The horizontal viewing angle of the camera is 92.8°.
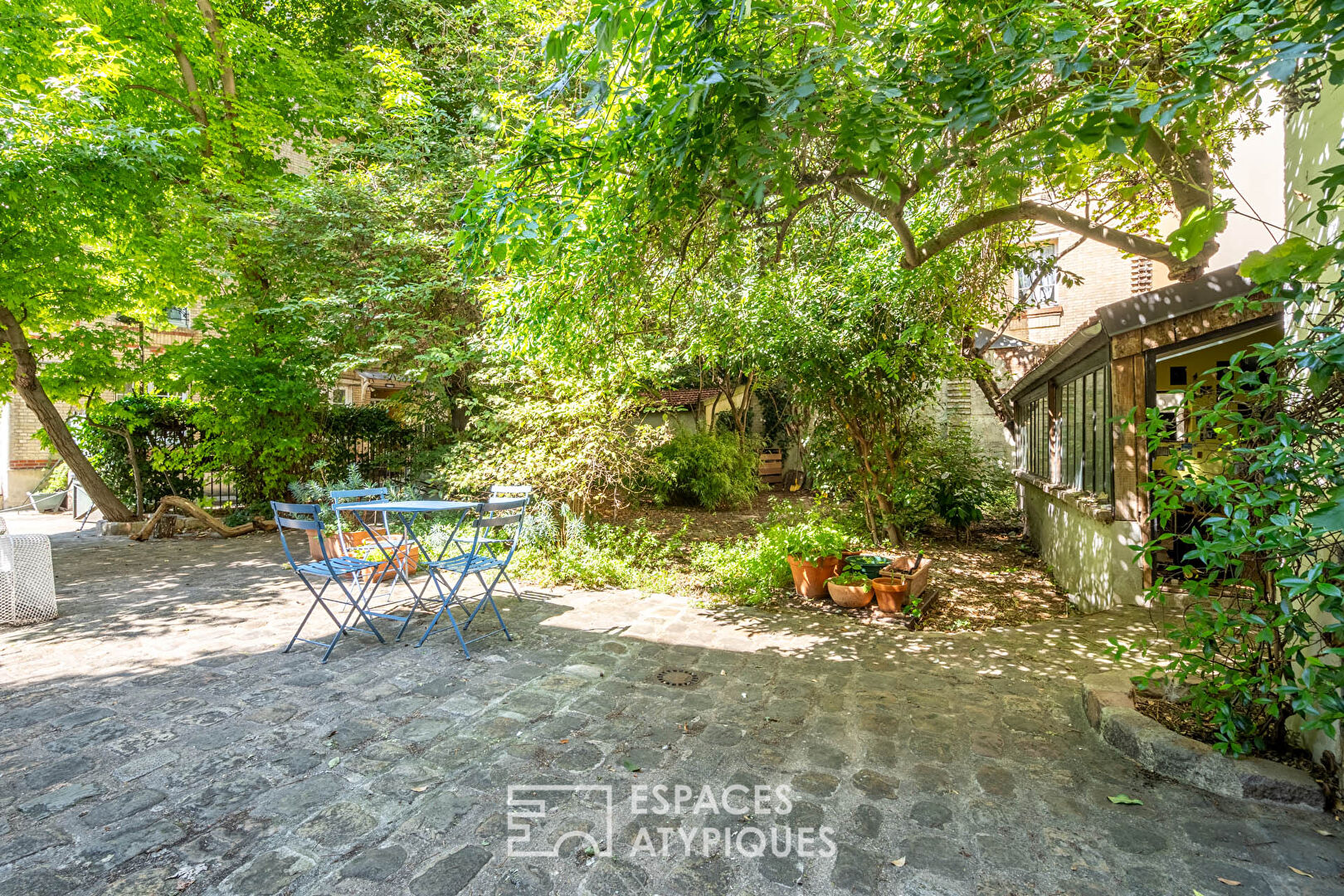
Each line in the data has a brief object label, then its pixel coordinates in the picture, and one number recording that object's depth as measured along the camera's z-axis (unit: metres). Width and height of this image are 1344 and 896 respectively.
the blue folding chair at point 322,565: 4.37
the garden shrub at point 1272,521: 2.10
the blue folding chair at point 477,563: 4.59
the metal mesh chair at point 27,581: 5.12
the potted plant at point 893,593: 5.67
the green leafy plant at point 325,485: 8.96
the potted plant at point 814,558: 6.22
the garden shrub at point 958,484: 9.23
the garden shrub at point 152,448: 10.55
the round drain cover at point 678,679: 4.00
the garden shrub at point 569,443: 7.73
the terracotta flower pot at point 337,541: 6.90
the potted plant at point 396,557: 5.79
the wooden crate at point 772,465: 18.47
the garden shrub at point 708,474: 13.12
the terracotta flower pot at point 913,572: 5.80
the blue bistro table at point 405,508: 4.86
